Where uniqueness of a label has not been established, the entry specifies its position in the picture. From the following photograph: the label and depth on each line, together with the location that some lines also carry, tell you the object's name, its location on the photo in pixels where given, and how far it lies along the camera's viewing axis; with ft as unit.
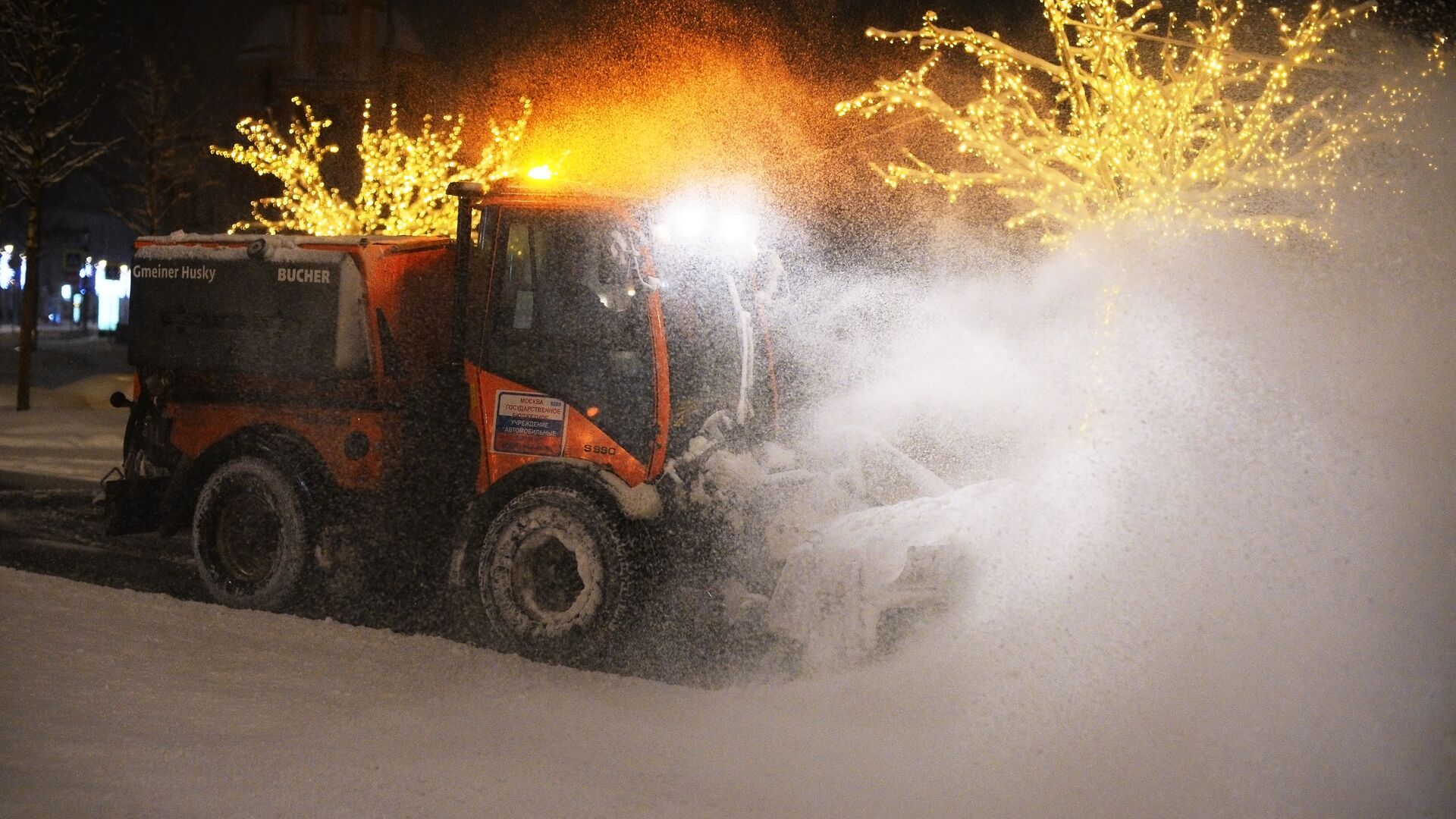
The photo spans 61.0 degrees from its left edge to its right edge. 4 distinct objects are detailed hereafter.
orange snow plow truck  20.17
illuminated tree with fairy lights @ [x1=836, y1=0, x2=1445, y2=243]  25.50
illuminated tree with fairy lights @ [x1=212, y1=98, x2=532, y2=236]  62.69
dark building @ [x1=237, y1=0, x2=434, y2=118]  136.67
